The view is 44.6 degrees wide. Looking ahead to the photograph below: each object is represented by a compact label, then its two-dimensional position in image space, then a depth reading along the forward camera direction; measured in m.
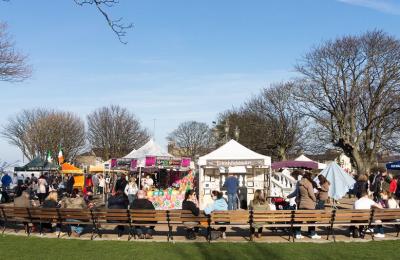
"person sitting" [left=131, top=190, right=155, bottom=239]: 12.77
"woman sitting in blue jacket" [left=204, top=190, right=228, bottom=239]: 13.34
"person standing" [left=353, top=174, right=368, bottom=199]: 16.73
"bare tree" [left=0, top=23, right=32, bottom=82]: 19.53
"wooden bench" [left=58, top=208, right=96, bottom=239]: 12.73
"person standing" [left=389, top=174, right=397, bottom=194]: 19.48
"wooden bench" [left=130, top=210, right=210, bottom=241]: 12.42
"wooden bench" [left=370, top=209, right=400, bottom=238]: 12.56
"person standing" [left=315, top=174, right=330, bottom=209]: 14.77
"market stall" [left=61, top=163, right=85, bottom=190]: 34.88
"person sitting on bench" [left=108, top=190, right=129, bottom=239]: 13.74
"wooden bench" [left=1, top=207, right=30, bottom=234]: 13.38
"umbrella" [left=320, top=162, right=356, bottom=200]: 19.88
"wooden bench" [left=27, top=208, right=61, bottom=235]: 12.98
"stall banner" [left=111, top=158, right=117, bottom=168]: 22.59
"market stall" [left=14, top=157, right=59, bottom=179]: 33.84
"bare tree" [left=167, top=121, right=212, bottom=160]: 84.19
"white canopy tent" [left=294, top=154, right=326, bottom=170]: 35.32
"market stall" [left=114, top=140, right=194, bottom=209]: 19.19
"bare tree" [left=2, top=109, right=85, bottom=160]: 61.12
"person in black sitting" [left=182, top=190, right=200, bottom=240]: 12.39
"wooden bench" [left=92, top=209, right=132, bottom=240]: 12.55
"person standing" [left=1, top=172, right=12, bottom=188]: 27.48
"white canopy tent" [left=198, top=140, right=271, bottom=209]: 20.48
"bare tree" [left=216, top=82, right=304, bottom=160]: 51.09
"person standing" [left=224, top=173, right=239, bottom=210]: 18.19
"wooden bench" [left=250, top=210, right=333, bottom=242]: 12.31
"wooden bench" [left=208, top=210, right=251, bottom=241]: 12.40
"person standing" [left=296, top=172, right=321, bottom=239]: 12.85
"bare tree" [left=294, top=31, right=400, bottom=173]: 35.03
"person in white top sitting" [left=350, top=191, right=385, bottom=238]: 12.85
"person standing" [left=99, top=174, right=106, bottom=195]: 34.08
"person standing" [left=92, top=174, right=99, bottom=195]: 33.41
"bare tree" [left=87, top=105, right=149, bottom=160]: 63.12
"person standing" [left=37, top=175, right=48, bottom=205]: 23.48
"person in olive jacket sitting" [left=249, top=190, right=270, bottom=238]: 12.84
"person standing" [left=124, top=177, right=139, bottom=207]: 19.33
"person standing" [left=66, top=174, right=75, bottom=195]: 27.27
